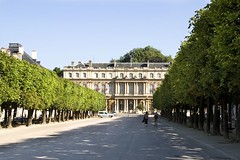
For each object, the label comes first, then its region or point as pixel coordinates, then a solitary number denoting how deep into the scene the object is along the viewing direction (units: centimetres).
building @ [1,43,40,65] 9069
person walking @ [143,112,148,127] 5600
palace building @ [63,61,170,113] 19212
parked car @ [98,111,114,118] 12350
